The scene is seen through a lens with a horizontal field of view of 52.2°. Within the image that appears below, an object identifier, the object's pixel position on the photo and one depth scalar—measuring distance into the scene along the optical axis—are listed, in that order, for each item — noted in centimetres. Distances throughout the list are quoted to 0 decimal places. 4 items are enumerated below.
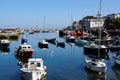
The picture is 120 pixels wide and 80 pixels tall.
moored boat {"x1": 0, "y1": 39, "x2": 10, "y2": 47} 2998
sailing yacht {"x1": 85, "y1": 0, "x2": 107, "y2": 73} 1470
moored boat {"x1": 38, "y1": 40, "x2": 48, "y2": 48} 2975
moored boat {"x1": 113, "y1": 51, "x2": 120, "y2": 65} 1717
